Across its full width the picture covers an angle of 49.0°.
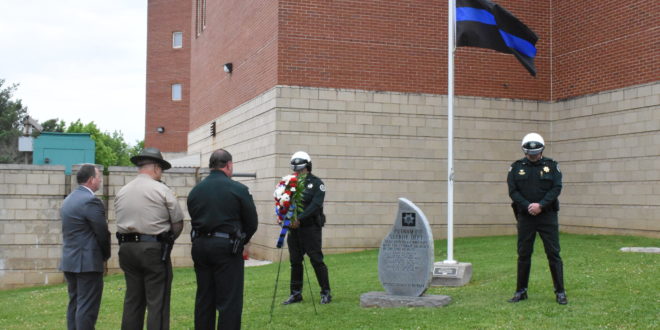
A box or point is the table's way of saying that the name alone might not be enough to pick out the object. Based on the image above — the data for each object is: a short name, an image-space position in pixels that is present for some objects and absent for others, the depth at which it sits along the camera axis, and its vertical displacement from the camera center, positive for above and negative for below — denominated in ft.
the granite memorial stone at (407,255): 30.83 -3.36
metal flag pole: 39.04 +3.44
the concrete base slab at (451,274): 37.17 -5.01
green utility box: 81.61 +3.01
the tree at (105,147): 284.49 +12.67
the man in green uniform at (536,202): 29.30 -0.97
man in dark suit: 25.30 -2.45
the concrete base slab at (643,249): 44.19 -4.34
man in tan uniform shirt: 23.56 -2.25
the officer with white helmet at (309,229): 31.68 -2.33
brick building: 55.16 +5.50
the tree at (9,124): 178.06 +12.88
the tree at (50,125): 224.74 +15.50
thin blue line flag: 41.55 +8.65
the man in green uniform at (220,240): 23.35 -2.10
